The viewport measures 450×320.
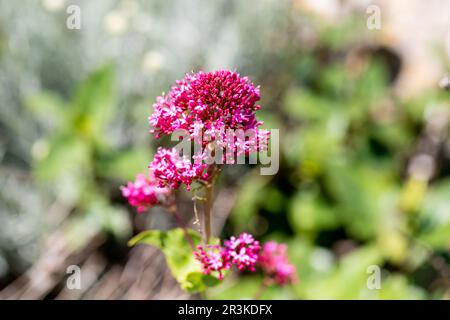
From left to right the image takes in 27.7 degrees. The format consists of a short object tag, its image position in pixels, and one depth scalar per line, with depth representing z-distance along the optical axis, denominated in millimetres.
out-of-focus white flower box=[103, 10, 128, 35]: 669
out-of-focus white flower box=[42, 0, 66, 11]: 658
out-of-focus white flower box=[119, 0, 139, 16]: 704
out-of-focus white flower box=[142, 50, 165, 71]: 641
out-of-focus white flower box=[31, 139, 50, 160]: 620
